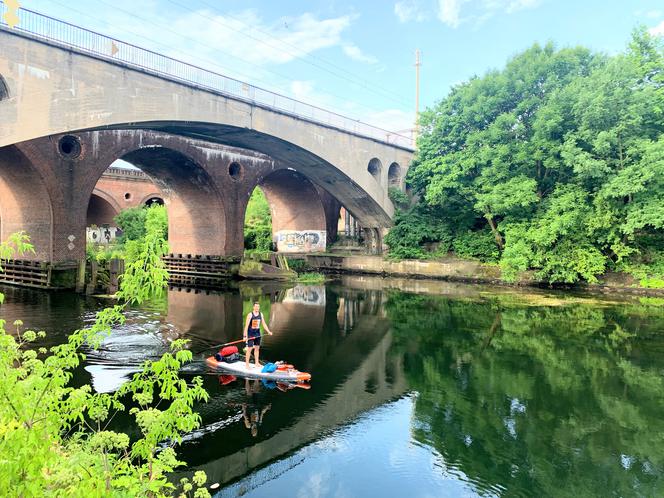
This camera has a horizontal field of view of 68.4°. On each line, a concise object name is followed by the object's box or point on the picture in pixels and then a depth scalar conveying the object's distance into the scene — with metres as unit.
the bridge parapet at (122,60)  12.83
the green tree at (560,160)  19.09
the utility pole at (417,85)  40.97
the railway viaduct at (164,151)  13.09
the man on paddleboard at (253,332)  9.28
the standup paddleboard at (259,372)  8.75
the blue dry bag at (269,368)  8.80
